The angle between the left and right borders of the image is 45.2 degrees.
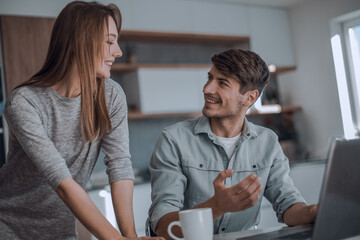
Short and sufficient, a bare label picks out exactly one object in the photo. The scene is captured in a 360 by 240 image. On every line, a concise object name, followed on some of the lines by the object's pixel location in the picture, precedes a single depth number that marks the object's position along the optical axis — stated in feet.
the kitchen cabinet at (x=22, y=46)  10.28
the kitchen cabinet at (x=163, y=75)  12.84
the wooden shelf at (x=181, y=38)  13.15
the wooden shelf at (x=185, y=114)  12.71
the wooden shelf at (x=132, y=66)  12.46
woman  4.00
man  4.94
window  13.87
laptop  2.88
